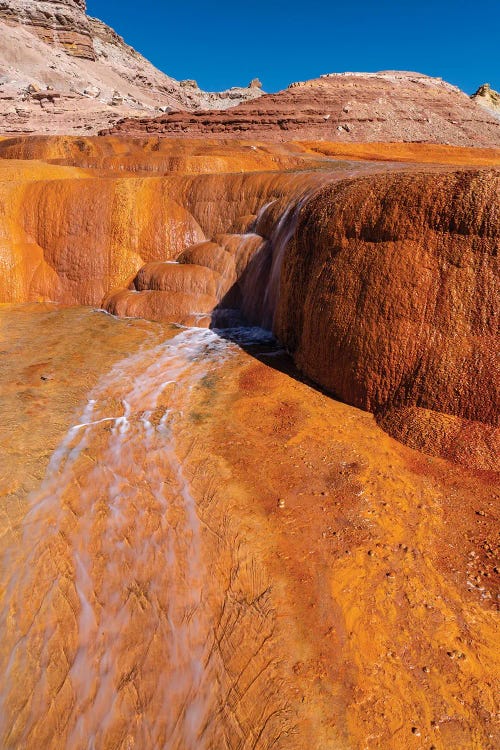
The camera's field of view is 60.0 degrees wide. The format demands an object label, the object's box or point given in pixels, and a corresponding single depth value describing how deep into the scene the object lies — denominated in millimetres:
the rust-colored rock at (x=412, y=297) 3834
